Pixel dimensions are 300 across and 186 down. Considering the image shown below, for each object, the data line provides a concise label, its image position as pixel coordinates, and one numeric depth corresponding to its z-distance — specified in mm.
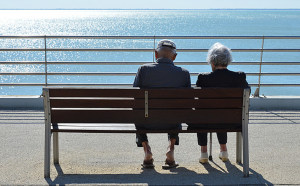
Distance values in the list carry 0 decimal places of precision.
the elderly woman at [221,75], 4680
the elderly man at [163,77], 4629
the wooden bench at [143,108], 4355
